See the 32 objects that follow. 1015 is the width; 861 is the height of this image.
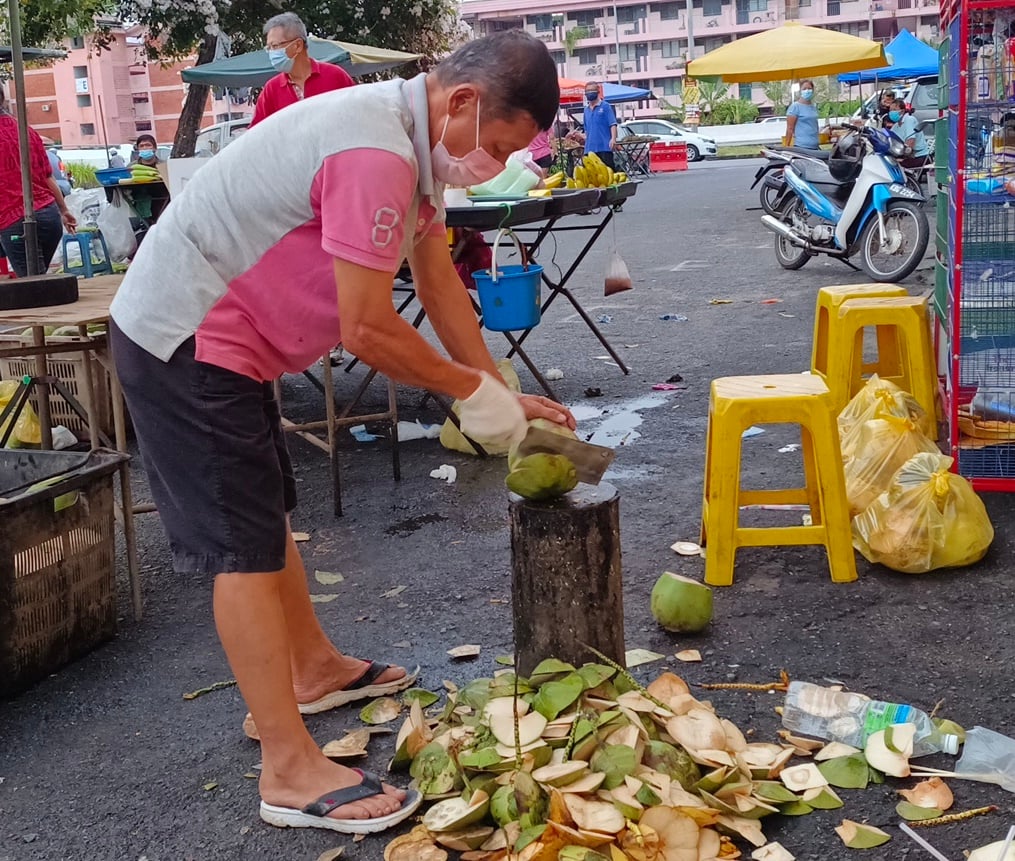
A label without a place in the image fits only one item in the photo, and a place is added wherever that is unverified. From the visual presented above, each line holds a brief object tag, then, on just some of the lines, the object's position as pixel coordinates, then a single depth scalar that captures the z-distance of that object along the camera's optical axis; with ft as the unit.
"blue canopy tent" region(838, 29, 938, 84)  78.44
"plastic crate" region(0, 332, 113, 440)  16.80
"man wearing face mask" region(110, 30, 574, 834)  6.87
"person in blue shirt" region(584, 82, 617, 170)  62.69
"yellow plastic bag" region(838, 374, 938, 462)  13.19
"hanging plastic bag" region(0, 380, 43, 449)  16.81
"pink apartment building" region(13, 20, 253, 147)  223.30
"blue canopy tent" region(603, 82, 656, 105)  124.26
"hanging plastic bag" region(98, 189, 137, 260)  37.20
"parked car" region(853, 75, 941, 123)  58.08
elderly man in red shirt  20.72
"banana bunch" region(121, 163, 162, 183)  38.43
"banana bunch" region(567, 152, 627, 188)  20.83
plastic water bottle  8.18
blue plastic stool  31.81
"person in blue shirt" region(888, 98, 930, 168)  49.49
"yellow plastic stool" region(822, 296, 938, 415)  14.38
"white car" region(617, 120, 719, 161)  115.03
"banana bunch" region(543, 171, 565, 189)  21.36
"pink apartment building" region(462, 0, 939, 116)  233.14
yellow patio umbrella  50.85
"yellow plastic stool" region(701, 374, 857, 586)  11.23
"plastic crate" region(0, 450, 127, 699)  9.78
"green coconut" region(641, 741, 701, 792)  7.58
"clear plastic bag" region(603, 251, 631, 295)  20.65
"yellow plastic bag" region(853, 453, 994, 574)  11.28
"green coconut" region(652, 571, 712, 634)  10.21
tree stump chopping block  8.80
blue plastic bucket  16.02
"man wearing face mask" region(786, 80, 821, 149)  53.83
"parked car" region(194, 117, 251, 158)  57.24
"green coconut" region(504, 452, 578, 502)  8.51
